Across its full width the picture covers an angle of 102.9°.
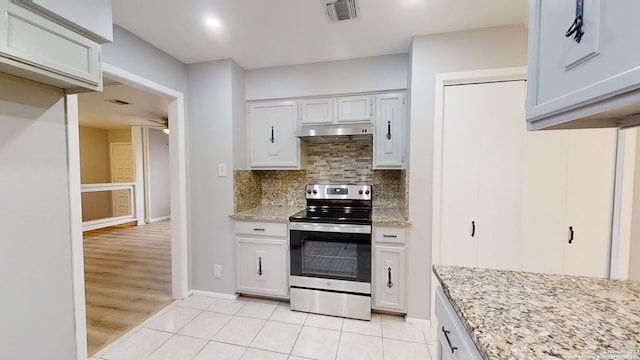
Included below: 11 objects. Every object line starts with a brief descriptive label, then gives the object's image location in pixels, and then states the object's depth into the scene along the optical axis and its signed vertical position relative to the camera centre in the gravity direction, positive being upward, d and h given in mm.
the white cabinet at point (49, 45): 925 +500
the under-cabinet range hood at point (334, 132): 2273 +340
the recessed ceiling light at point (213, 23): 1877 +1096
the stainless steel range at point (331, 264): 2223 -852
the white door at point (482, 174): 2010 -26
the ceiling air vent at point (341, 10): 1675 +1096
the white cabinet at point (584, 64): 494 +248
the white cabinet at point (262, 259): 2434 -872
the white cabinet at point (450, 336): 750 -551
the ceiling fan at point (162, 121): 5134 +1009
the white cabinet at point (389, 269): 2188 -859
